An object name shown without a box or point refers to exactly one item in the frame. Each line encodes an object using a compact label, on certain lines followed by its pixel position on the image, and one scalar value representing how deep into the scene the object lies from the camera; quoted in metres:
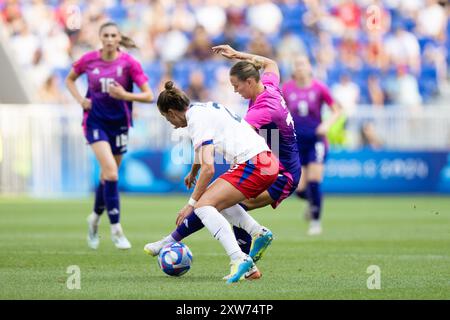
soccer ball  18.75
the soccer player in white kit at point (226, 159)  17.66
